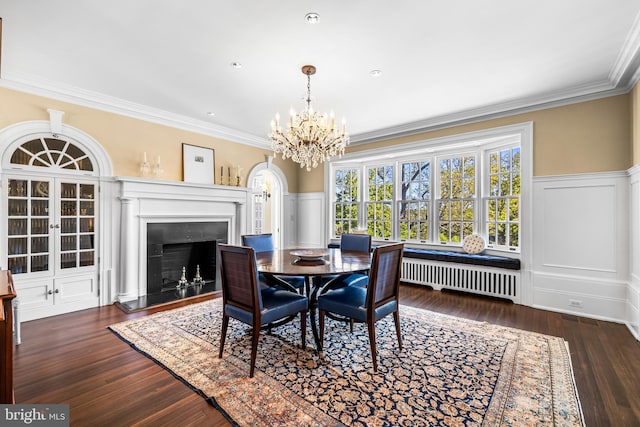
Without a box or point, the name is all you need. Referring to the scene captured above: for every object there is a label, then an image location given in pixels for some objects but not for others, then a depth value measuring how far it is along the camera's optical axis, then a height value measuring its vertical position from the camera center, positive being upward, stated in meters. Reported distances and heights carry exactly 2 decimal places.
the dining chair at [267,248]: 3.03 -0.43
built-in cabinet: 3.21 -0.31
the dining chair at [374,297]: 2.28 -0.71
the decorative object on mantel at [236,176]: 5.21 +0.72
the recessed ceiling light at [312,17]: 2.14 +1.49
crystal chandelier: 2.86 +0.81
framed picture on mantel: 4.61 +0.85
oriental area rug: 1.76 -1.20
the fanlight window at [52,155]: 3.25 +0.72
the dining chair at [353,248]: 3.18 -0.44
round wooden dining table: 2.43 -0.46
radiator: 3.99 -0.94
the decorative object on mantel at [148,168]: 4.09 +0.70
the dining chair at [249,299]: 2.22 -0.71
